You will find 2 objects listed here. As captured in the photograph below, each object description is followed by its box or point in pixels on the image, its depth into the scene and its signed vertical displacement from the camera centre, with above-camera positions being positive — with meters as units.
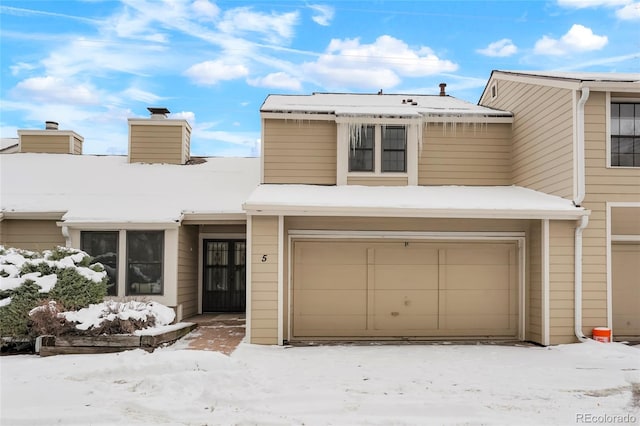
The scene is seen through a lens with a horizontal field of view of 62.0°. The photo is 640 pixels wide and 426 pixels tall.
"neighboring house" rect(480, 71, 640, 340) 9.71 +1.15
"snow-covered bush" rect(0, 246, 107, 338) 8.45 -0.92
